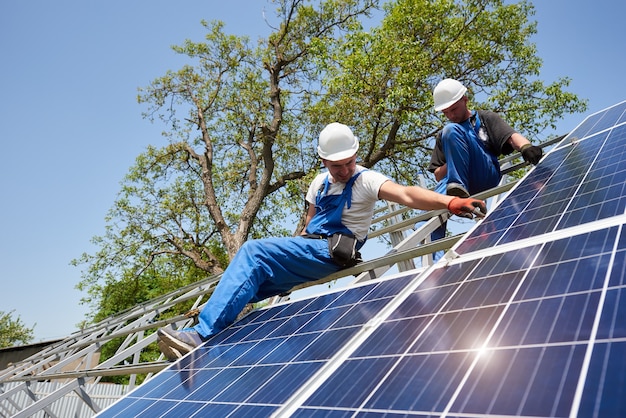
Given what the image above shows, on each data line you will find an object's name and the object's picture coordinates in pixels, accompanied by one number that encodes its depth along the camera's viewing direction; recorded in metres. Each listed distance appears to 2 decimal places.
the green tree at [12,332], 37.30
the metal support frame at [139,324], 3.55
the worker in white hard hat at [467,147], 4.79
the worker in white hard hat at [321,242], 3.43
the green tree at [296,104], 12.88
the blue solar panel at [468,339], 1.10
